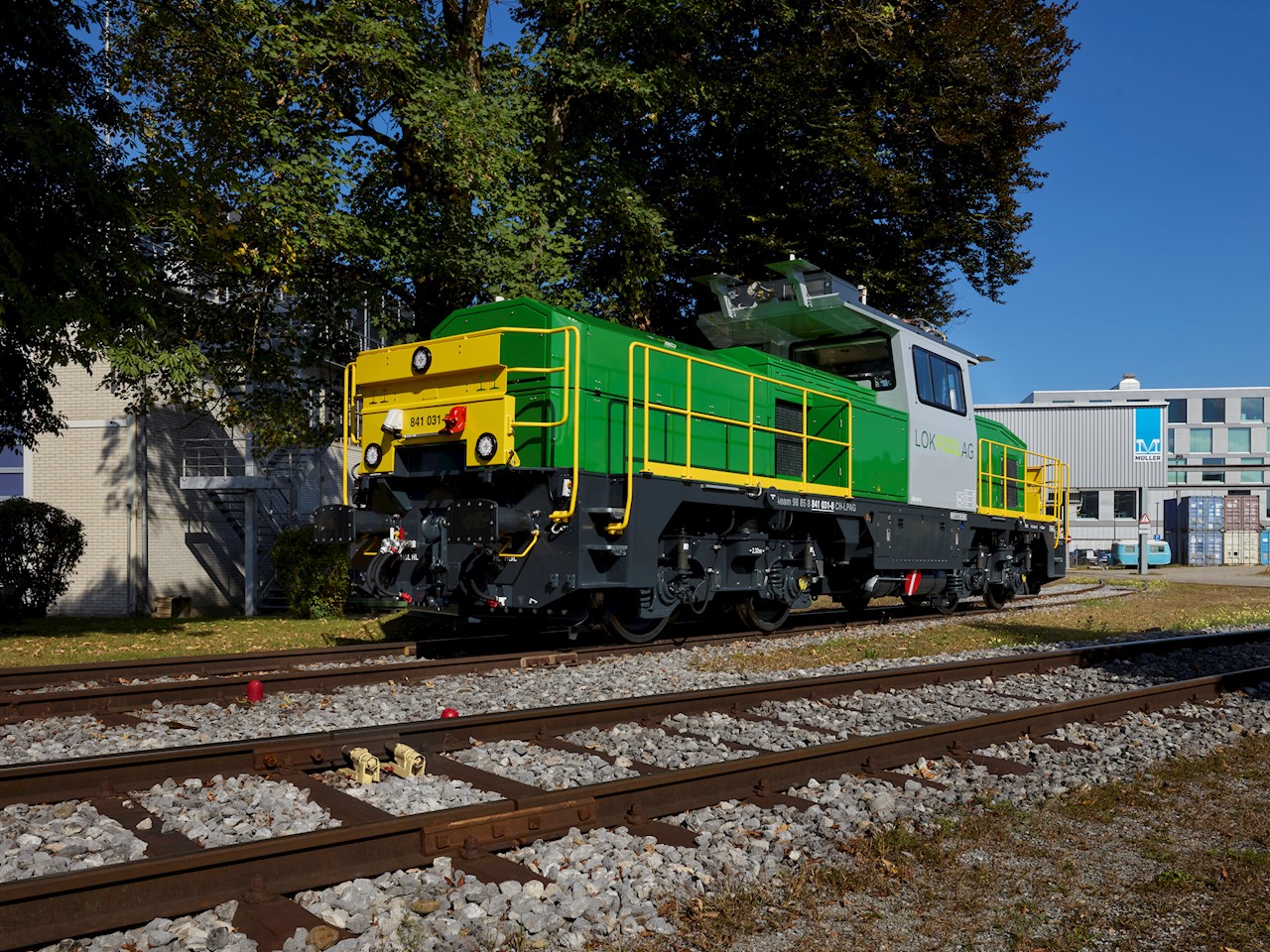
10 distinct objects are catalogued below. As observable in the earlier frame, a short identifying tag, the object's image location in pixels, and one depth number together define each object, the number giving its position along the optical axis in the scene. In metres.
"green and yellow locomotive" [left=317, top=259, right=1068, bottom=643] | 8.90
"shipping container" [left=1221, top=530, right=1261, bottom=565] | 51.09
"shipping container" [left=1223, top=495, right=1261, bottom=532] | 51.34
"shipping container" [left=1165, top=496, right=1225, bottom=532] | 51.82
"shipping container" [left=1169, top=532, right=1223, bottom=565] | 51.78
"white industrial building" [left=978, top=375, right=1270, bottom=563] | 47.50
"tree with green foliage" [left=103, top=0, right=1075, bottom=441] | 12.80
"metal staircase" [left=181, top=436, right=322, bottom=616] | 18.70
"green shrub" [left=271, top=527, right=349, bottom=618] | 16.06
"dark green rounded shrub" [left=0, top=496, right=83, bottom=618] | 16.20
